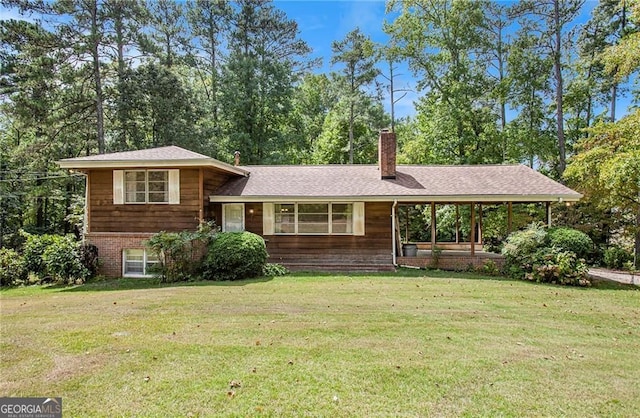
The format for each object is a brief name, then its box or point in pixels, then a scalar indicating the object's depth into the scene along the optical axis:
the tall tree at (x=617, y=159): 11.18
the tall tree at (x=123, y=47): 20.41
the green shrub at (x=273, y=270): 12.02
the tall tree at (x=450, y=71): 22.23
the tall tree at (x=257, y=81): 25.38
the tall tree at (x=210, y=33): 26.19
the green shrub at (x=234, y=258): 11.30
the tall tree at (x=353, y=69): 27.25
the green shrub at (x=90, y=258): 12.38
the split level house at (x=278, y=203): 12.91
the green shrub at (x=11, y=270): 12.05
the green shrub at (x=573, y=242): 11.38
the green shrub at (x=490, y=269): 12.67
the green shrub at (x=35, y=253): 12.20
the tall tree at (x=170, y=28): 25.61
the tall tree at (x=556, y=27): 20.02
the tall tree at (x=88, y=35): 19.16
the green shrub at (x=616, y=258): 16.59
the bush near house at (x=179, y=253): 11.32
